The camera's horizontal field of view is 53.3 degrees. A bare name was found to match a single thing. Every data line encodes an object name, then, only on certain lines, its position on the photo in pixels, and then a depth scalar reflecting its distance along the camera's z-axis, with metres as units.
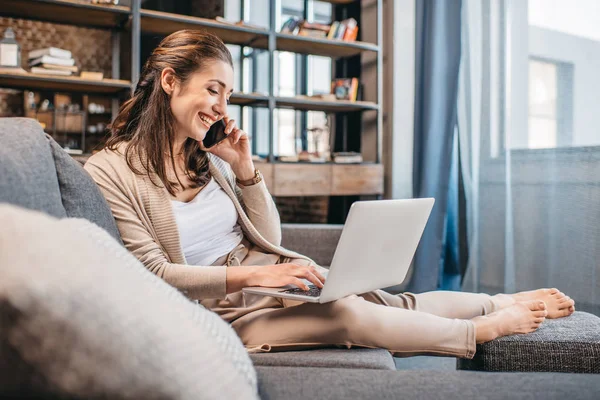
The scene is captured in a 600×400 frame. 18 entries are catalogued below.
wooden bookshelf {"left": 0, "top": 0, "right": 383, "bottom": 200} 3.14
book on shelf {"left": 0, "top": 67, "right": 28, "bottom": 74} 2.99
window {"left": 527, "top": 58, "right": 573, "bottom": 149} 2.96
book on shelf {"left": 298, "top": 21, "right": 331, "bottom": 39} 3.76
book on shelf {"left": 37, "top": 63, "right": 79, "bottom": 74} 3.13
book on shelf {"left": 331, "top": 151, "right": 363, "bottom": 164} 3.80
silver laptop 1.15
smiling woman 1.26
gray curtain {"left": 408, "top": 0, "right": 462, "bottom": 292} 3.57
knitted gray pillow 0.47
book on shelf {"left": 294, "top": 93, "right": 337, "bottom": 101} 3.77
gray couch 0.72
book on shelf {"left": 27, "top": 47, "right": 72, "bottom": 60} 3.15
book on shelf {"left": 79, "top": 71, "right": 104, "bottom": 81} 3.18
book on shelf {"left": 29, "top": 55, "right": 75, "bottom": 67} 3.12
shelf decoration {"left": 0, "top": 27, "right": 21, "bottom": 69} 3.03
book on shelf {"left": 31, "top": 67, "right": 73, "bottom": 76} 3.11
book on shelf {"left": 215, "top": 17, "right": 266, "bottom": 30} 3.48
